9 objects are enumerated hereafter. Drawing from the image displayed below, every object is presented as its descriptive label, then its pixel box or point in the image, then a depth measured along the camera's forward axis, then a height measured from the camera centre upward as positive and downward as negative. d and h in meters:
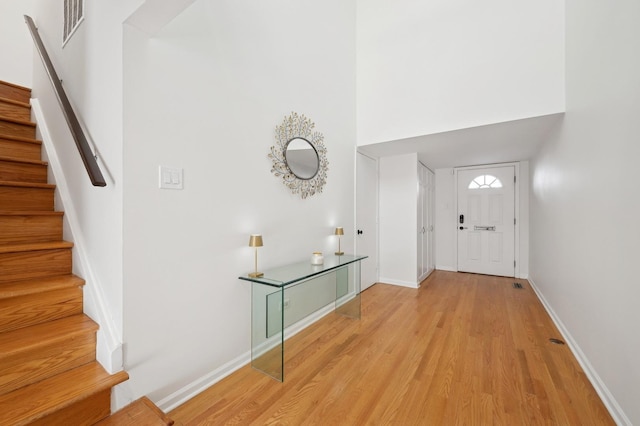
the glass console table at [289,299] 2.00 -0.83
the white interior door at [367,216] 3.92 -0.01
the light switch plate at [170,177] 1.63 +0.23
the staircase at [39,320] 1.23 -0.61
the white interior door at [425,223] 4.48 -0.14
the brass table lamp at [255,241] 1.99 -0.20
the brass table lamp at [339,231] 3.11 -0.19
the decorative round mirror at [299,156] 2.51 +0.60
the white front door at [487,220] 4.97 -0.09
